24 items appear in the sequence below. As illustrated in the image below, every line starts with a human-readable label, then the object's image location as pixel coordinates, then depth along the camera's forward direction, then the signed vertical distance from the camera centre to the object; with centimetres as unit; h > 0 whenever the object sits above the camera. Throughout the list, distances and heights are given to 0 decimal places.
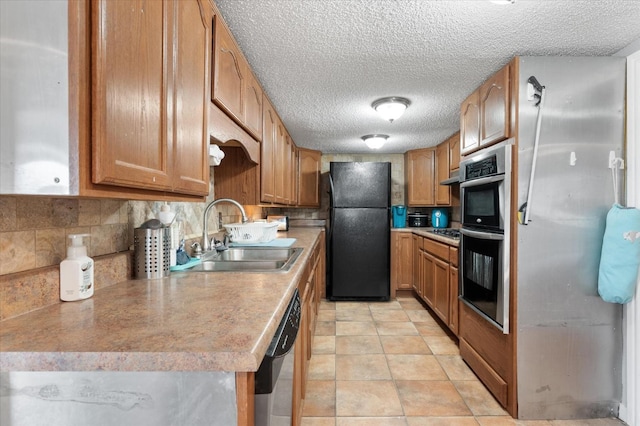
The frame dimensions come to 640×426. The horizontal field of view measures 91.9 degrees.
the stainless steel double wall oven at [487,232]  182 -12
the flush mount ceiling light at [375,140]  358 +85
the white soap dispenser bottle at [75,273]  90 -18
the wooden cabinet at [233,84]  138 +69
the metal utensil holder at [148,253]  120 -16
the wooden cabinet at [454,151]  355 +73
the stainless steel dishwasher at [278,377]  74 -43
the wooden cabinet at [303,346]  142 -72
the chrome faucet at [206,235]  185 -13
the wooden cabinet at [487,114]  186 +68
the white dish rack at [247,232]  218 -13
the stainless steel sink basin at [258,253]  202 -27
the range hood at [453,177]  336 +38
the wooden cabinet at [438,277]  278 -67
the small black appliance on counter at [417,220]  446 -10
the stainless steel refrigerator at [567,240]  175 -15
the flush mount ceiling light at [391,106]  246 +86
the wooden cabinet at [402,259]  412 -61
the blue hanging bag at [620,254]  160 -21
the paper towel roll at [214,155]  154 +29
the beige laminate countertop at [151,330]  59 -27
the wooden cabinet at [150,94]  68 +33
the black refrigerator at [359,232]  393 -24
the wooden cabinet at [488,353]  183 -94
